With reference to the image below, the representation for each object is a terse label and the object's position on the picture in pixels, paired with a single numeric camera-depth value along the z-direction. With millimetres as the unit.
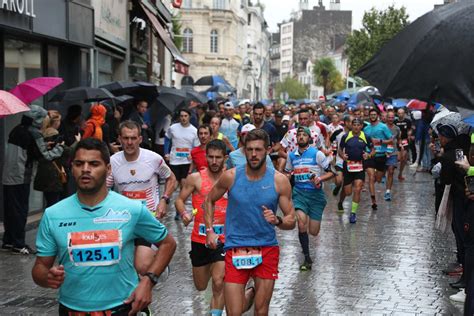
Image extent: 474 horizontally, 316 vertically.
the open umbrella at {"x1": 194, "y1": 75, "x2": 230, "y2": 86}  35500
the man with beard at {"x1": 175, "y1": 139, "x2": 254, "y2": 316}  7492
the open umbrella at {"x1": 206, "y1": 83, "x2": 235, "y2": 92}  34562
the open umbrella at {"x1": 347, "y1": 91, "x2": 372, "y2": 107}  36688
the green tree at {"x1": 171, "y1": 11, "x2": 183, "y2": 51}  48525
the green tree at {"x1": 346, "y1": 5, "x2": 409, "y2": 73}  56406
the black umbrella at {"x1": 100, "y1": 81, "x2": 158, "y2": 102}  17234
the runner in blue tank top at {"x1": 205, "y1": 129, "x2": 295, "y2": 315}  6633
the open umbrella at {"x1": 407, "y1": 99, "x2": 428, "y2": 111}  24938
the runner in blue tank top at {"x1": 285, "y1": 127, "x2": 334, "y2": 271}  10766
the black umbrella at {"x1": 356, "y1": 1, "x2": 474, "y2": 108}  5117
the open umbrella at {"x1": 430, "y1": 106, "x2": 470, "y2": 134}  9219
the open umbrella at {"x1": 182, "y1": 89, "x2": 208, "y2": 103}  25356
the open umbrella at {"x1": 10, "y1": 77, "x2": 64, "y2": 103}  10711
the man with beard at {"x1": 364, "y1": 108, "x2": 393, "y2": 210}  17766
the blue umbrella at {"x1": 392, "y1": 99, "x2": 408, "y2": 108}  31966
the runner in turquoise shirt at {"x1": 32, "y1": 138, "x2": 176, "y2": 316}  4316
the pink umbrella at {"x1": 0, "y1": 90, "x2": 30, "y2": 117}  8812
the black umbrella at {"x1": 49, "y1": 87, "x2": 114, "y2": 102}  13762
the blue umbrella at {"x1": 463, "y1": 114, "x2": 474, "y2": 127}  6907
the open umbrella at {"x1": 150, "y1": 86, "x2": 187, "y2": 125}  18688
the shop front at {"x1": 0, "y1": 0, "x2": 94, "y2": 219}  13164
